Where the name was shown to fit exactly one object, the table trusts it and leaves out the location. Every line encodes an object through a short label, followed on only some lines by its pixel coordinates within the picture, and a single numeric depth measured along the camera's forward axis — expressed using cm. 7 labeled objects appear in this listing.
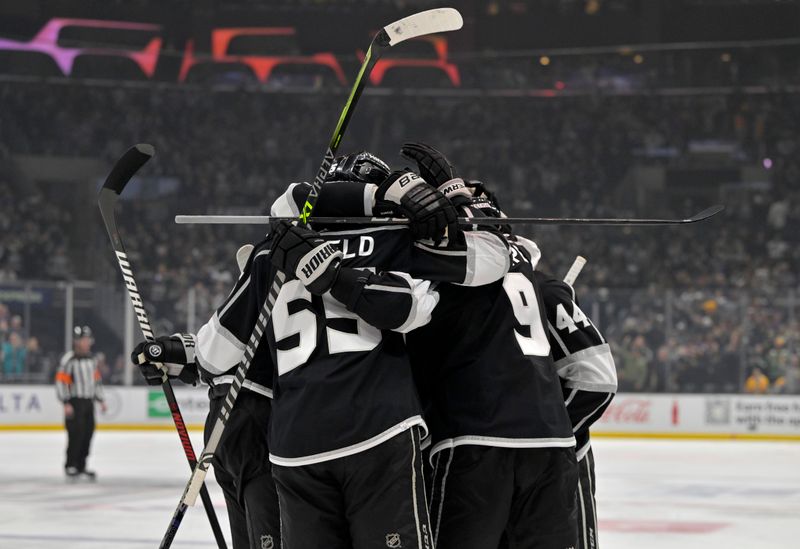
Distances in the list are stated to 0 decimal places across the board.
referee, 1922
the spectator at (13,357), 2895
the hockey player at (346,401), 505
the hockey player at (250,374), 578
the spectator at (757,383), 2945
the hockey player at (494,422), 555
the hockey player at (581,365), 627
